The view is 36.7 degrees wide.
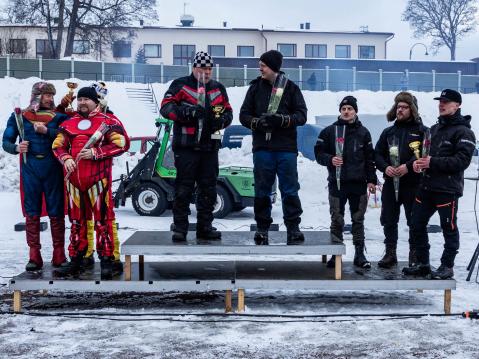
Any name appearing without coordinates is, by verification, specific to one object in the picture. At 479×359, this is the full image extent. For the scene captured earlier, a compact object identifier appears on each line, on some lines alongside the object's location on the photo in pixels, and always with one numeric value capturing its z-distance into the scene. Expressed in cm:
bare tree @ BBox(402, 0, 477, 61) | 5453
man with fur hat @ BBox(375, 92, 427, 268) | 711
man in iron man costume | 645
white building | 5456
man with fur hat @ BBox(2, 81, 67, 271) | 680
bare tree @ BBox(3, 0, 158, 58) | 4294
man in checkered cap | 661
